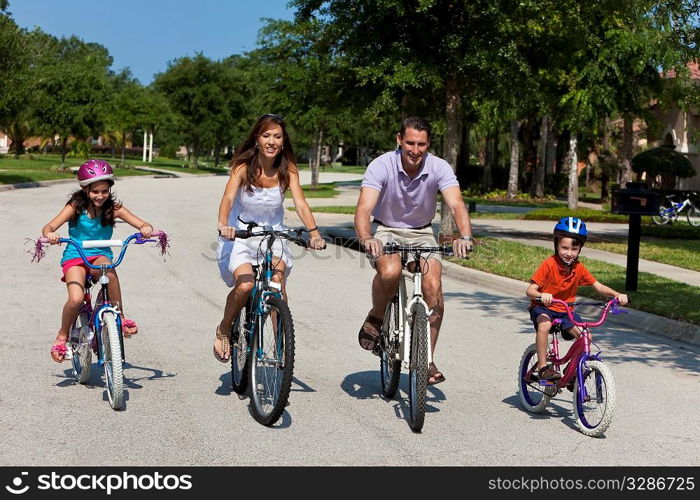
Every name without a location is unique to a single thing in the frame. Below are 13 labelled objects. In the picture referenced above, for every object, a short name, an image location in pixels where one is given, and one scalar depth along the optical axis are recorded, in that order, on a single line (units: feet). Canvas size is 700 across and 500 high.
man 23.27
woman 23.68
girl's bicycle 22.49
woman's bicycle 21.21
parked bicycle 106.01
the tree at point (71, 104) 183.93
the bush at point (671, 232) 81.35
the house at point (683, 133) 149.28
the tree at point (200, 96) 247.91
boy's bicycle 21.57
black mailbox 44.93
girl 24.04
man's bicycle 21.53
